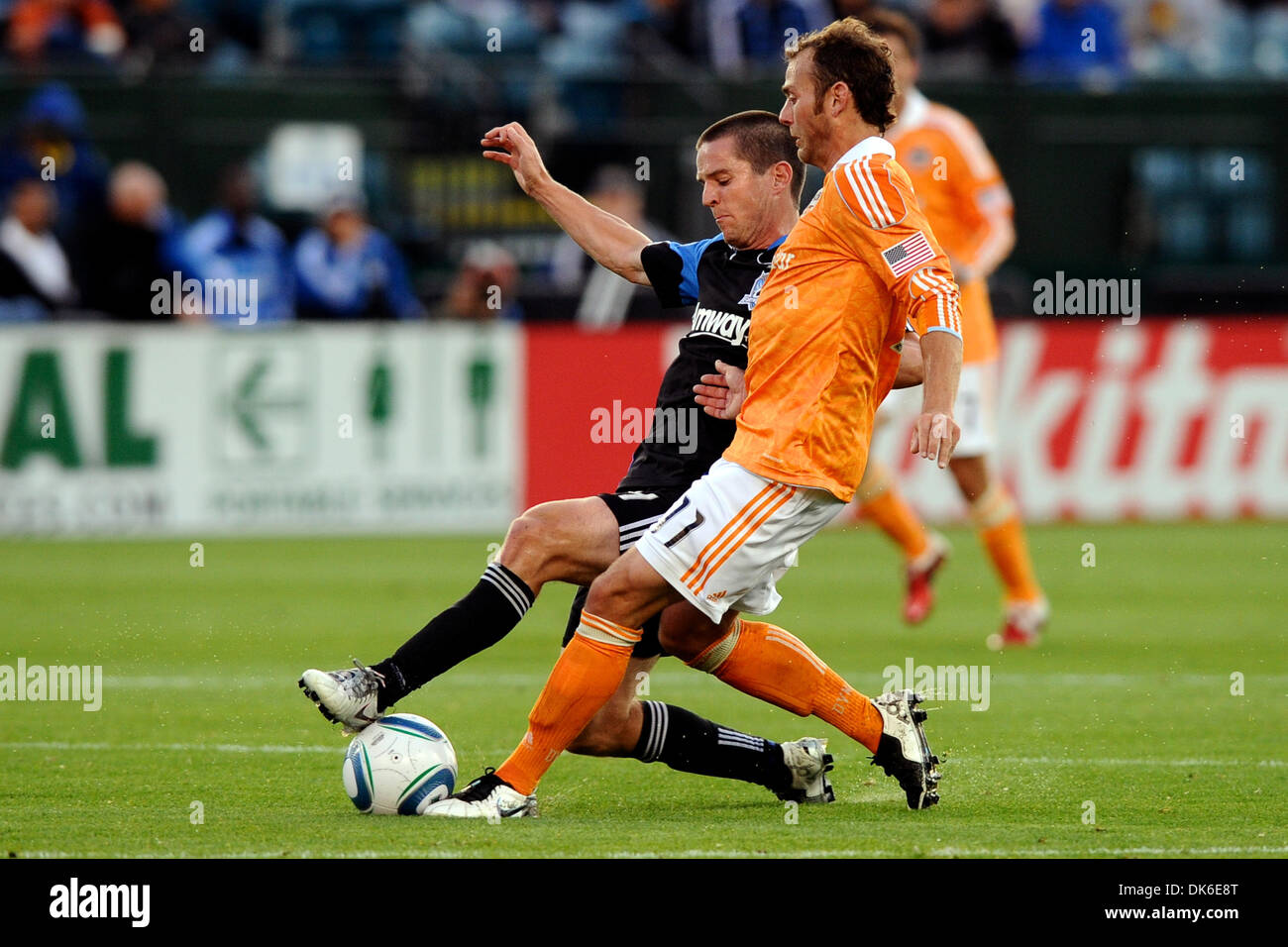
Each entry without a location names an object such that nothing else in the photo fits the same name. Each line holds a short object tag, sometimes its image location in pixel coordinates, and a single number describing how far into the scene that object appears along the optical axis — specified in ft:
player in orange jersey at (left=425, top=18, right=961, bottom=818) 17.83
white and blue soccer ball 18.97
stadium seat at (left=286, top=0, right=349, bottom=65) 61.82
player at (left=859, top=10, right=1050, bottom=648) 32.30
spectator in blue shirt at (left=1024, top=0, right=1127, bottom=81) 62.59
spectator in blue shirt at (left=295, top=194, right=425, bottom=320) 52.26
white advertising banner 46.78
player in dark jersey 19.12
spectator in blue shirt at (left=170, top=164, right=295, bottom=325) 51.01
